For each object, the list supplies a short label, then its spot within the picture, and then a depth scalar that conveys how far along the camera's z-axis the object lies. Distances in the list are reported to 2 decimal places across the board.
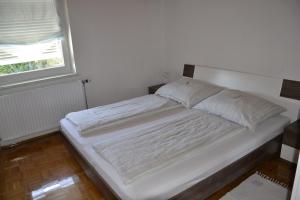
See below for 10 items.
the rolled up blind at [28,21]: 2.84
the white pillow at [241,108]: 2.47
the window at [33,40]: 2.88
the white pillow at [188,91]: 3.07
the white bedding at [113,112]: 2.64
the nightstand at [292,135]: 2.36
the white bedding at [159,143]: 1.89
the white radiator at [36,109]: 3.01
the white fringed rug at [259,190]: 2.10
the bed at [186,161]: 1.76
